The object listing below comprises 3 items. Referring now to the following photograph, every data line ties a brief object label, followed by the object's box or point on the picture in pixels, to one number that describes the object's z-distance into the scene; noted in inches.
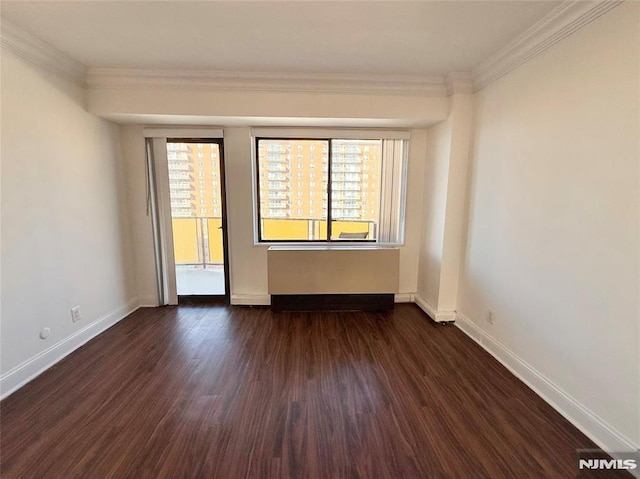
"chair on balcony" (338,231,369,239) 142.3
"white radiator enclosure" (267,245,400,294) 128.0
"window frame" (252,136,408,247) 128.8
